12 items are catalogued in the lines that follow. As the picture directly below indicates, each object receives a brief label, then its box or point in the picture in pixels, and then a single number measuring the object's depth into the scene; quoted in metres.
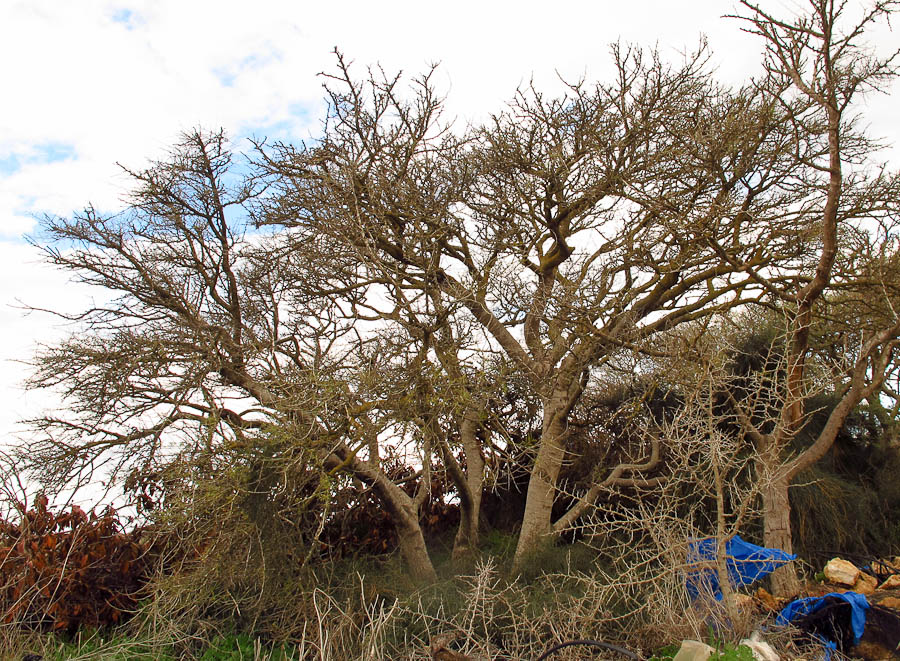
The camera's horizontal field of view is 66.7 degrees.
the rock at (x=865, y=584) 8.06
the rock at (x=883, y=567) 8.43
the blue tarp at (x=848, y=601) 6.17
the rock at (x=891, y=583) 8.09
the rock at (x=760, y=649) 5.18
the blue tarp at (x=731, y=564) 6.09
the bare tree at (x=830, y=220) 7.41
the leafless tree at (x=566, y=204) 8.53
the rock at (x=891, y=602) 7.18
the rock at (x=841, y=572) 8.27
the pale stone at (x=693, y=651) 4.63
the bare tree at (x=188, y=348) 7.73
